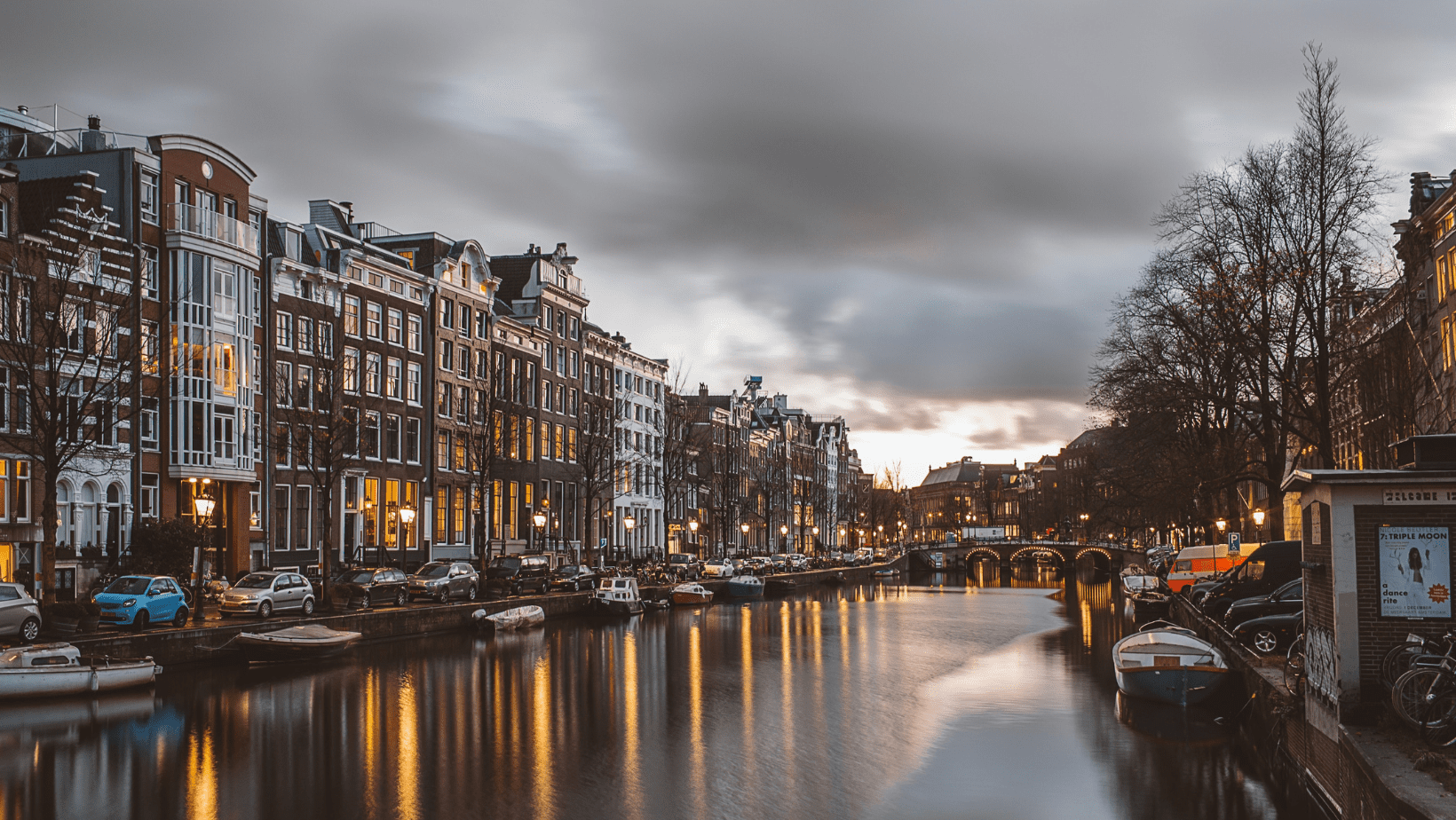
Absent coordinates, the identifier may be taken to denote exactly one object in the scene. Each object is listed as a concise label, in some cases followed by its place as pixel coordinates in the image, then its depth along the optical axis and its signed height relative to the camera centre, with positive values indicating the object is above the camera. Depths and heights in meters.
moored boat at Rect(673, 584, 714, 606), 77.50 -6.57
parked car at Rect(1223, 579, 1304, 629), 34.78 -3.62
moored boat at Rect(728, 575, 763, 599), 86.12 -6.81
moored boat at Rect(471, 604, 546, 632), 52.19 -5.45
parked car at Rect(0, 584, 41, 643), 33.09 -3.08
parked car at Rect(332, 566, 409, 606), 49.06 -3.68
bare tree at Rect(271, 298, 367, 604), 49.56 +3.69
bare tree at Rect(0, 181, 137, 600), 36.28 +5.46
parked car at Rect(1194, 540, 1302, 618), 40.62 -3.15
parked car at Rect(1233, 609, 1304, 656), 33.41 -4.11
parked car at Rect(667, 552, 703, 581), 87.25 -5.44
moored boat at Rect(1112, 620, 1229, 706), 32.50 -4.93
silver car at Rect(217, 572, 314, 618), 42.53 -3.46
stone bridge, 141.38 -8.77
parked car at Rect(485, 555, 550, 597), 60.34 -4.26
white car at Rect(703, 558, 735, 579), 89.56 -5.87
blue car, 36.88 -3.14
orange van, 60.52 -4.13
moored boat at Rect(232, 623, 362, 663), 38.38 -4.69
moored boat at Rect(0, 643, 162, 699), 29.39 -4.26
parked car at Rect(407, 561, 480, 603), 55.03 -3.96
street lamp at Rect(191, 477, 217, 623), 40.09 -0.37
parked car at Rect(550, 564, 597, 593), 68.56 -4.86
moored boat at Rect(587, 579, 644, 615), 64.50 -5.64
